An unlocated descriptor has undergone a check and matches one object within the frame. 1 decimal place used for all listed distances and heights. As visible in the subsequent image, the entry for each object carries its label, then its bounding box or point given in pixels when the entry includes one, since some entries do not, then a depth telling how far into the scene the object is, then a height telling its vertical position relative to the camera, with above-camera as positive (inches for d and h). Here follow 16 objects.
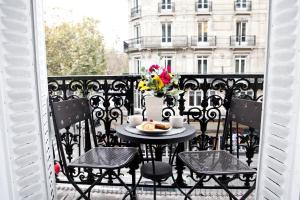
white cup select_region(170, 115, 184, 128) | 72.5 -14.9
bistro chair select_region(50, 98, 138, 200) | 66.4 -26.6
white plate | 63.2 -15.6
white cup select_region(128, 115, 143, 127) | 73.9 -14.5
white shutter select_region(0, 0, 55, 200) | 35.5 -4.6
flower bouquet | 73.3 -1.5
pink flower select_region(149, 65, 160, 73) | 75.5 +3.7
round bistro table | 59.4 -17.0
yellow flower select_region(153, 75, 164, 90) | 73.1 -1.5
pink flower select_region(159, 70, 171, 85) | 72.9 +0.2
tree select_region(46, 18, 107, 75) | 325.0 +47.6
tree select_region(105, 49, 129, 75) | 338.6 +27.1
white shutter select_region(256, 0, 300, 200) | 32.4 -4.5
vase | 75.0 -10.4
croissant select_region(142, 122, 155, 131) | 65.0 -14.9
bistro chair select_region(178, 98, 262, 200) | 63.8 -27.2
